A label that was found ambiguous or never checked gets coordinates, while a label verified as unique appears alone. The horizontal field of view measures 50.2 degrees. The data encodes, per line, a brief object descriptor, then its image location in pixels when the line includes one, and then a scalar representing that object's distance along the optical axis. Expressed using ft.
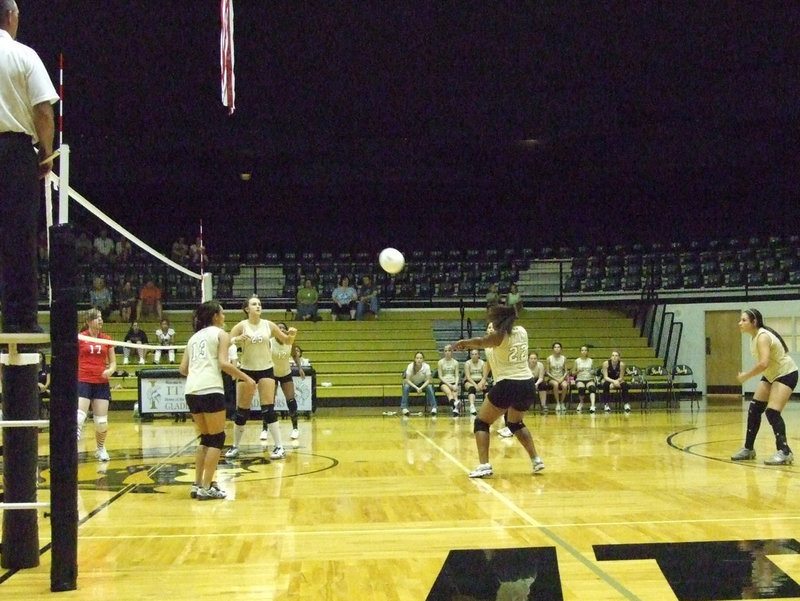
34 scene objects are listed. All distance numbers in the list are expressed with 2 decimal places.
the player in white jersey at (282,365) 37.19
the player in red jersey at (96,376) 32.71
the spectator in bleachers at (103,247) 73.88
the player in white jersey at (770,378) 29.96
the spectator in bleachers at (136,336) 62.90
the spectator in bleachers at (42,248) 61.57
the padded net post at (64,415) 14.12
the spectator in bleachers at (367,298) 77.41
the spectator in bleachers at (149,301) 72.02
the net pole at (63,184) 17.29
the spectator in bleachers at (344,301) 77.41
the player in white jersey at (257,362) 32.07
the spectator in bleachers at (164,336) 62.59
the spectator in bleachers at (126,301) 72.02
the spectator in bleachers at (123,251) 74.84
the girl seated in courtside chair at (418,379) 60.13
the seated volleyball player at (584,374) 61.87
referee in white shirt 13.66
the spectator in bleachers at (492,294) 73.48
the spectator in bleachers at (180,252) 79.58
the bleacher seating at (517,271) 76.23
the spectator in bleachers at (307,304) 75.77
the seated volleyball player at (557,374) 61.77
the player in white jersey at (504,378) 27.50
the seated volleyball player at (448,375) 60.34
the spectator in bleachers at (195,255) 75.04
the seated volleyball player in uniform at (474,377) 58.44
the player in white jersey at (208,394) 23.57
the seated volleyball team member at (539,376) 57.03
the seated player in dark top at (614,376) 61.31
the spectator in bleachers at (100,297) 69.77
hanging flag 40.50
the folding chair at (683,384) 66.44
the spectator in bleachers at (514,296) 73.00
